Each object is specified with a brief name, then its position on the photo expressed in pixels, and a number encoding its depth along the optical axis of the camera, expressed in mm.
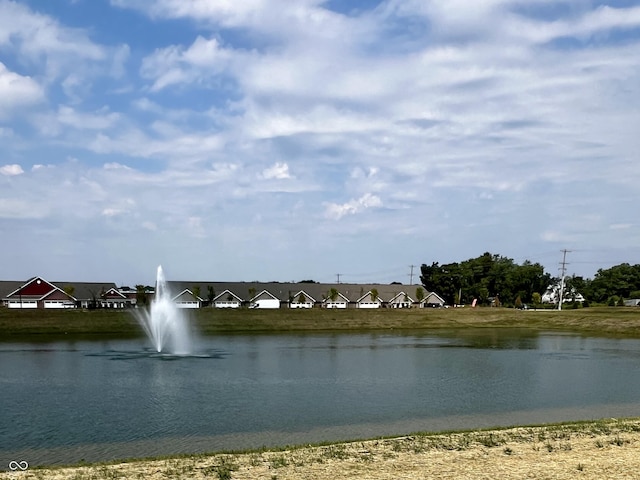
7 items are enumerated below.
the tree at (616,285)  168500
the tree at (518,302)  149375
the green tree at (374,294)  150300
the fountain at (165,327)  61384
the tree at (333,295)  143925
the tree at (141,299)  118562
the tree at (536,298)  145600
